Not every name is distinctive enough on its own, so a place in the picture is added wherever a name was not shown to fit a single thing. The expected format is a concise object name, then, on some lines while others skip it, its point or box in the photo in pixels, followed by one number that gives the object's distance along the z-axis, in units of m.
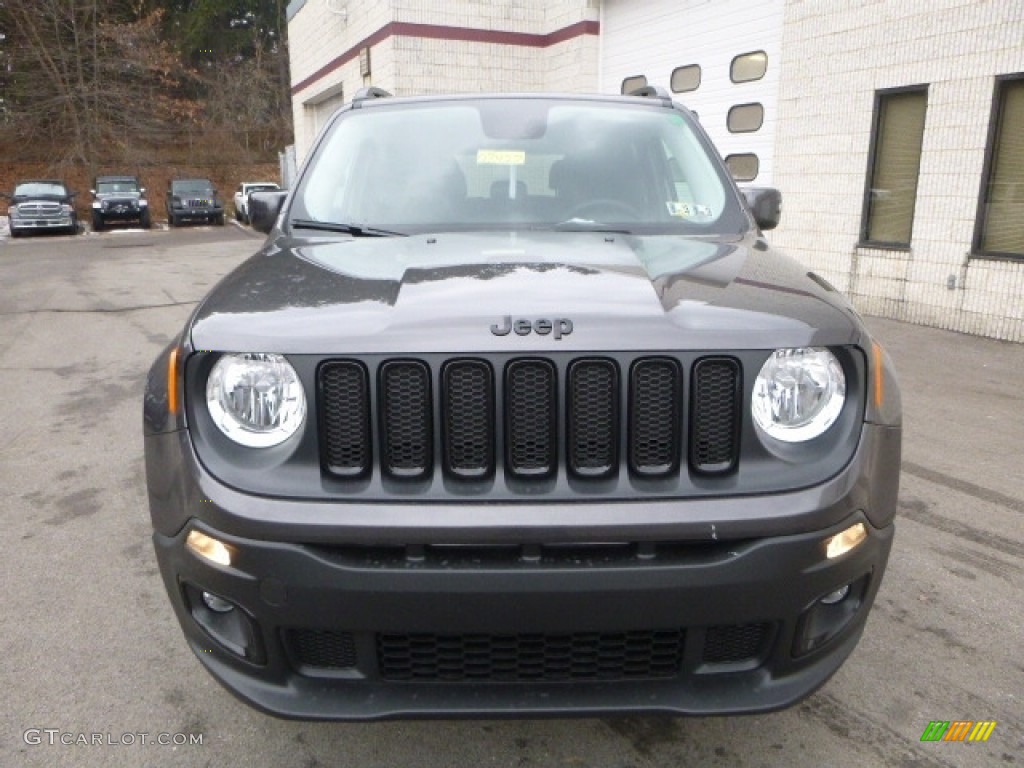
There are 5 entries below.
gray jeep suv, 1.72
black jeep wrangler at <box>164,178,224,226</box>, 27.56
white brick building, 7.87
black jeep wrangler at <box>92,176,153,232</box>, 26.20
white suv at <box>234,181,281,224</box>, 27.23
